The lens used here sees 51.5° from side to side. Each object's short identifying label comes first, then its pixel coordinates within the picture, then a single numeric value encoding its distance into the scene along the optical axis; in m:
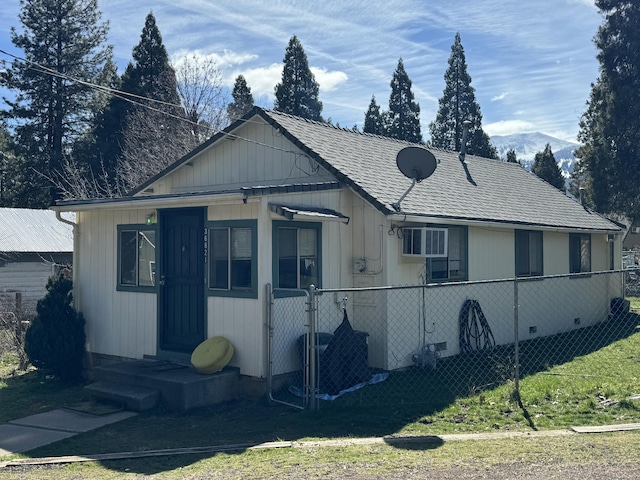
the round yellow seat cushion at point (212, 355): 8.50
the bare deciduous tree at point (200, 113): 28.83
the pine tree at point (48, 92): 31.12
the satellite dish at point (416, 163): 10.91
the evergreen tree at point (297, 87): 35.78
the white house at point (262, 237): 8.77
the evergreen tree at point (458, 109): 38.62
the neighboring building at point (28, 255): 19.33
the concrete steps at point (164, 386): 8.08
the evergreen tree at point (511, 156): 42.50
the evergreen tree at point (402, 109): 38.53
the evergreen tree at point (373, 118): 40.50
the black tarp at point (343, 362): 8.44
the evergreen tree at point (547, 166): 41.28
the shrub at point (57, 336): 10.00
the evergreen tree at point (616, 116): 25.06
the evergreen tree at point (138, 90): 31.02
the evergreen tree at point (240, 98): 33.59
